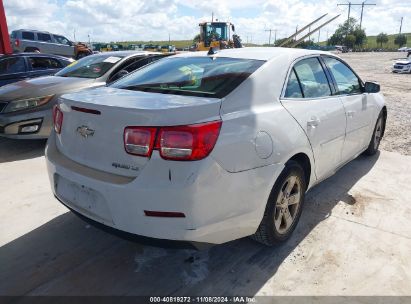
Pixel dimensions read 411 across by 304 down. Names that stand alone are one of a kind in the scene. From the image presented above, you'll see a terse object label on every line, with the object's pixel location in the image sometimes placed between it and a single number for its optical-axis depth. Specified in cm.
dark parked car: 754
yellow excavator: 2238
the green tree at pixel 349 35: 9056
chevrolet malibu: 217
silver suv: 2042
